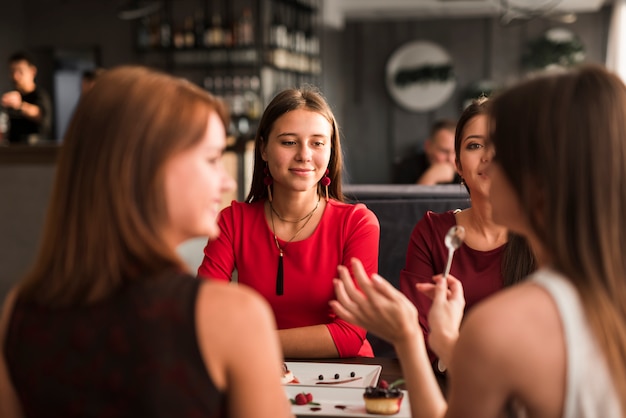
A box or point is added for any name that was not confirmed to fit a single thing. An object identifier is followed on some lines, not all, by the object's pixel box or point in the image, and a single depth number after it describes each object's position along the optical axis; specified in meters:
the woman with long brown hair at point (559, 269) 1.02
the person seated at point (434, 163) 5.24
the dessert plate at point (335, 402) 1.51
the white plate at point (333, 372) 1.76
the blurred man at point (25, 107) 6.62
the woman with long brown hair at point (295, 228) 2.31
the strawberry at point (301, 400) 1.58
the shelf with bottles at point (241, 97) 8.38
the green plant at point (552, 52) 10.12
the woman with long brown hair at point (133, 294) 0.96
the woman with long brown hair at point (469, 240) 2.25
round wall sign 10.66
